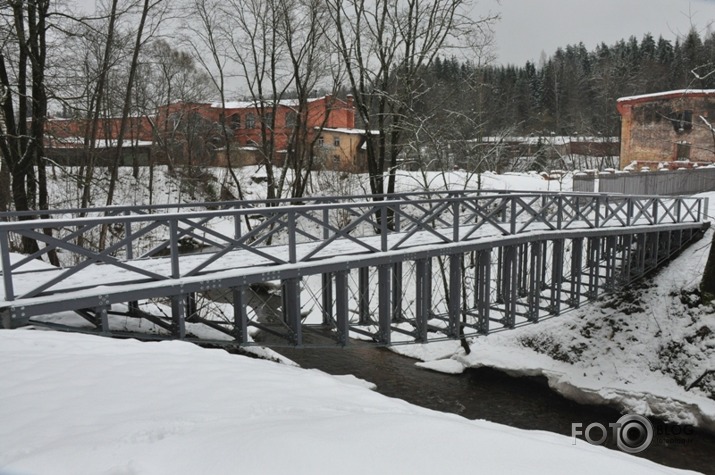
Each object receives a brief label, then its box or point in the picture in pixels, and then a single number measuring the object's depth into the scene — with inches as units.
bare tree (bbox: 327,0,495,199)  819.4
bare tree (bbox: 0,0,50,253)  565.3
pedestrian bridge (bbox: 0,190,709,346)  281.3
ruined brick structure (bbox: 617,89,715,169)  1254.9
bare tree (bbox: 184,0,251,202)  906.8
